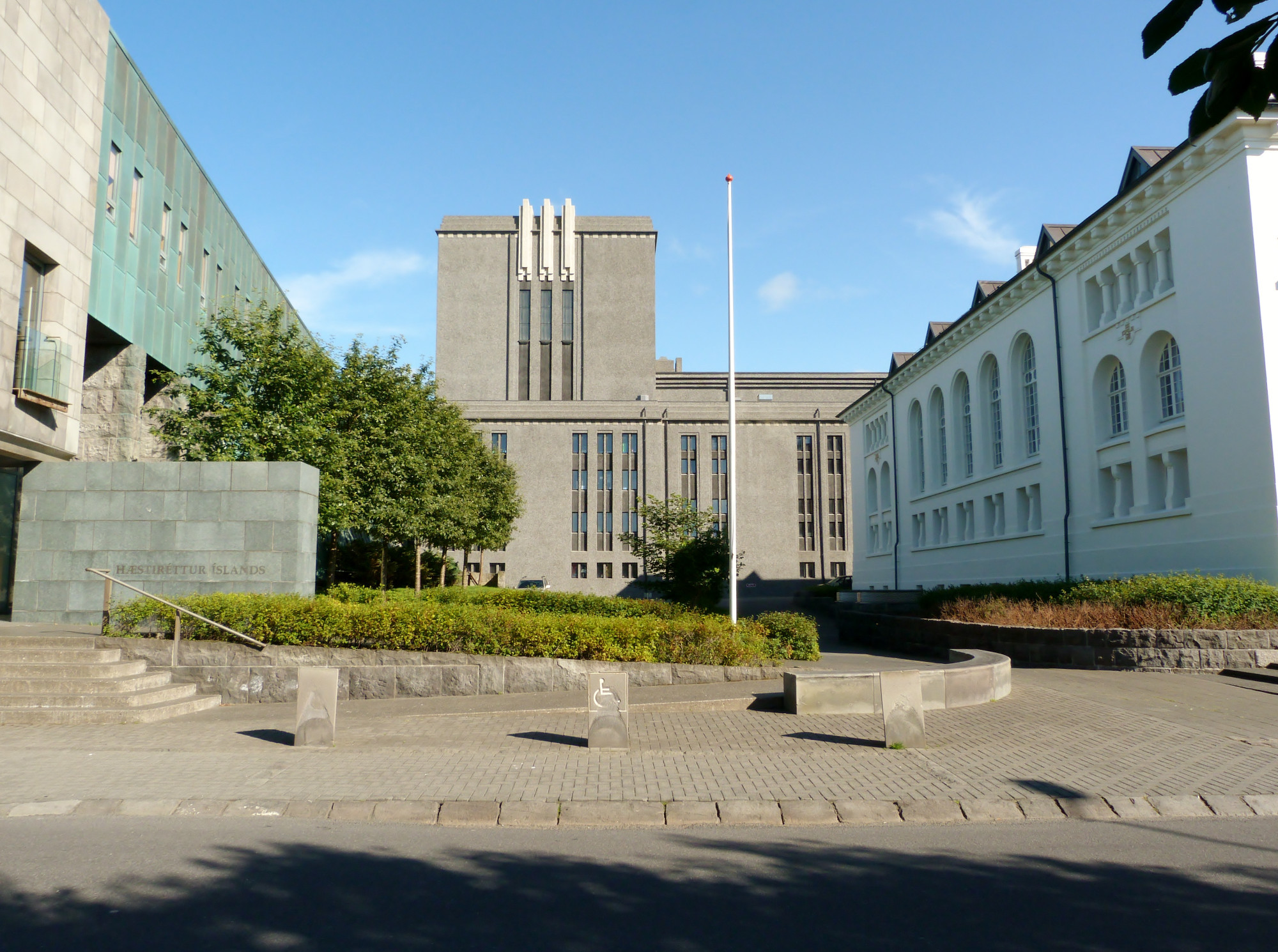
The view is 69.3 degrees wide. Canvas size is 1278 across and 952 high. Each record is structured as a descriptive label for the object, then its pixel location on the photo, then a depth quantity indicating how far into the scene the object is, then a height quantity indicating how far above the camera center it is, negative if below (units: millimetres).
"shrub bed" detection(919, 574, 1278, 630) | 17172 -549
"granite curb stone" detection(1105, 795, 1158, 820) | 7184 -1794
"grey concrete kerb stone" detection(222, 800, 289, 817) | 7266 -1810
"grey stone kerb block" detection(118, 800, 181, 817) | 7270 -1809
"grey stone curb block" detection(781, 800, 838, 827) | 7074 -1805
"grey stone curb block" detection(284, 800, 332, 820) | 7238 -1817
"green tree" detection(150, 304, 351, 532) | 22047 +4318
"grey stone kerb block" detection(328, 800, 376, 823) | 7211 -1816
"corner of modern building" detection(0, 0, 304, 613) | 17766 +7465
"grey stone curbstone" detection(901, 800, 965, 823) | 7129 -1805
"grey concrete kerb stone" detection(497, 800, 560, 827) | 7074 -1814
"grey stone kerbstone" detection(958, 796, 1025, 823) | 7172 -1809
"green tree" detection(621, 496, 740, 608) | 30391 +829
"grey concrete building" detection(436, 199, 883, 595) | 66375 +11745
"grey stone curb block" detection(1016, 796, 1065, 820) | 7211 -1801
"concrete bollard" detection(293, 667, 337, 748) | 9859 -1446
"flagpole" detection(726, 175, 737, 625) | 18875 +3000
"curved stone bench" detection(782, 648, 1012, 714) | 11789 -1438
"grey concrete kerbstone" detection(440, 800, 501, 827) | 7094 -1814
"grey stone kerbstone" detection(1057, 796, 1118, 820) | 7195 -1799
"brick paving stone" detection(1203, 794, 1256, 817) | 7211 -1779
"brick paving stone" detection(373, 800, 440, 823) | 7152 -1811
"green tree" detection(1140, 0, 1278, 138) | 2602 +1469
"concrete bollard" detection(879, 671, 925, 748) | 9609 -1455
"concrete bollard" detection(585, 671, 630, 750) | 9719 -1442
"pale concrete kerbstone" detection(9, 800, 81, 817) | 7234 -1809
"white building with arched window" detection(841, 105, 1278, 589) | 21719 +5774
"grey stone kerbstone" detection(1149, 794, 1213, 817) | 7219 -1781
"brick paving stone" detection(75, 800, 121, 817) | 7289 -1815
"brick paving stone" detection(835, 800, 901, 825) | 7109 -1801
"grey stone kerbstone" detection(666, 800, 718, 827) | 7070 -1805
